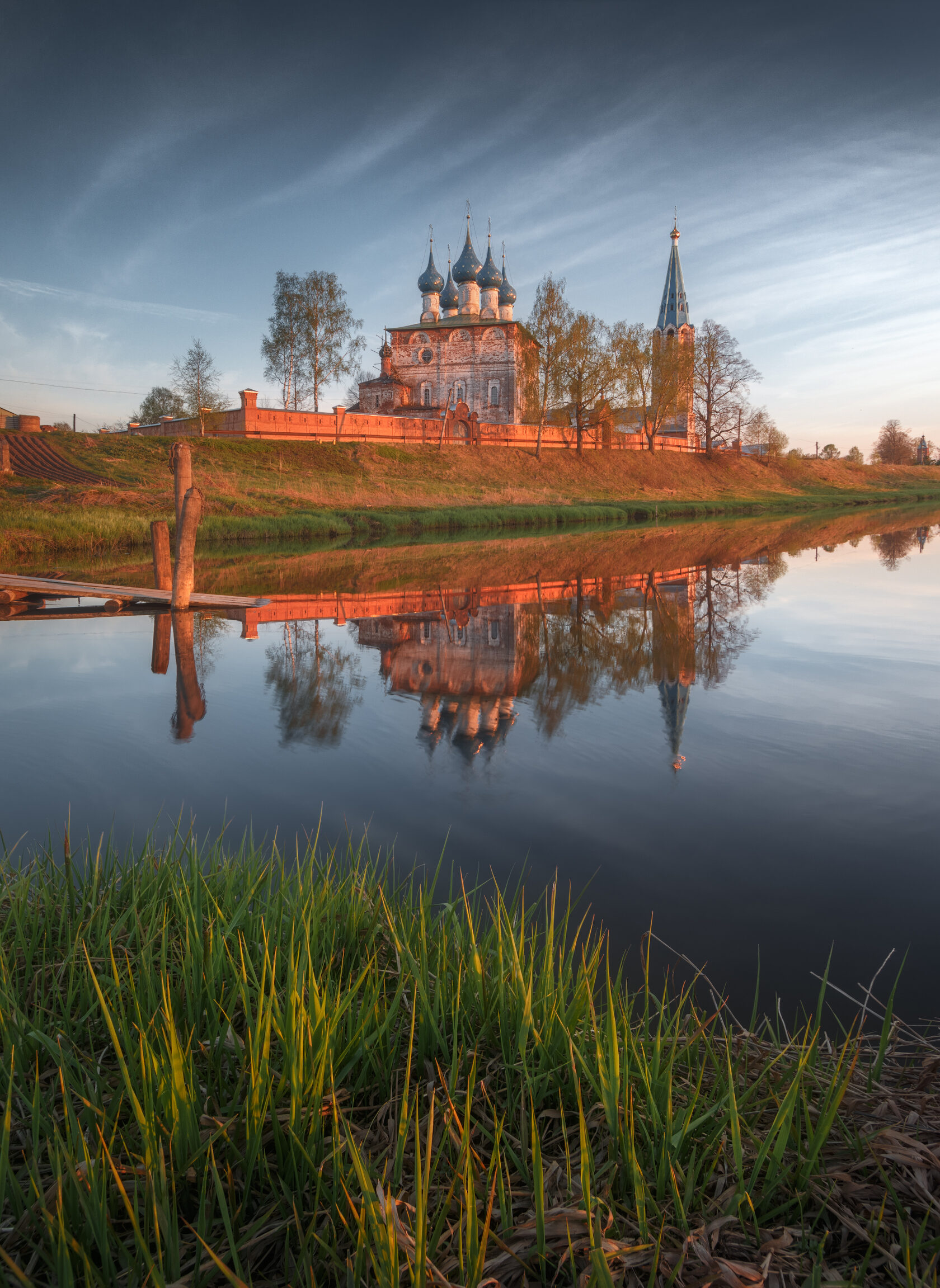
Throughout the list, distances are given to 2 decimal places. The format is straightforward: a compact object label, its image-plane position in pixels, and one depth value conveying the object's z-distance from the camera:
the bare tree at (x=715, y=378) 57.69
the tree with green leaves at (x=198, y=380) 51.47
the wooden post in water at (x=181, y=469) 12.40
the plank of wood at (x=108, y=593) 12.79
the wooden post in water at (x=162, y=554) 13.43
